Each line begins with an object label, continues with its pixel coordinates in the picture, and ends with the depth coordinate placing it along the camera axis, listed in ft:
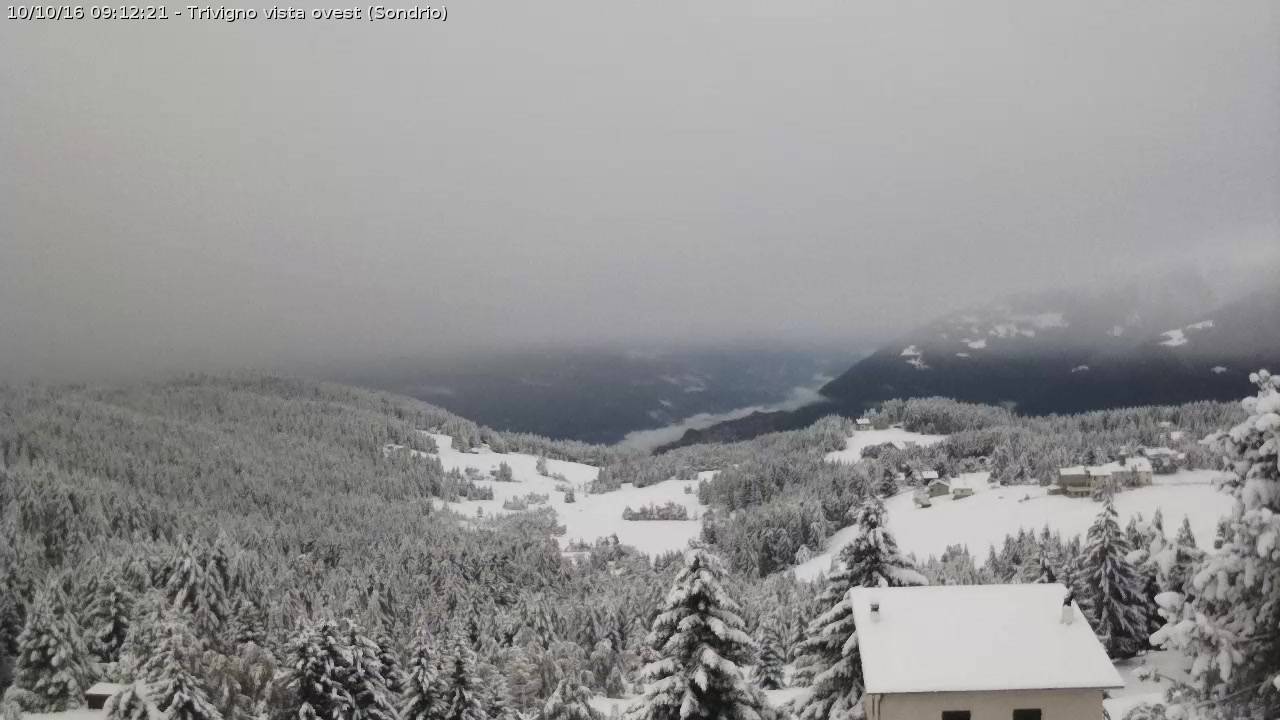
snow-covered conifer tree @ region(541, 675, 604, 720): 113.50
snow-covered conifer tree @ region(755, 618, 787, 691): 161.27
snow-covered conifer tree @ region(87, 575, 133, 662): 165.99
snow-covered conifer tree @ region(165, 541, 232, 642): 164.76
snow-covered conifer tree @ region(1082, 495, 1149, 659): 140.87
